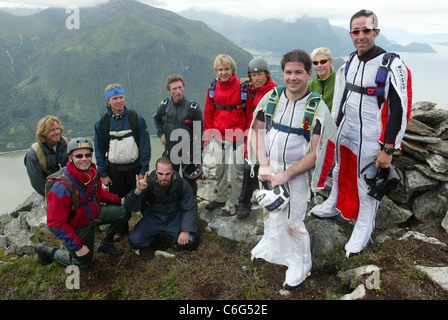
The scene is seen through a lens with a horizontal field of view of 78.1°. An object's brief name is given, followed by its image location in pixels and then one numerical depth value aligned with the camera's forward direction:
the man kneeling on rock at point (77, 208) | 5.48
